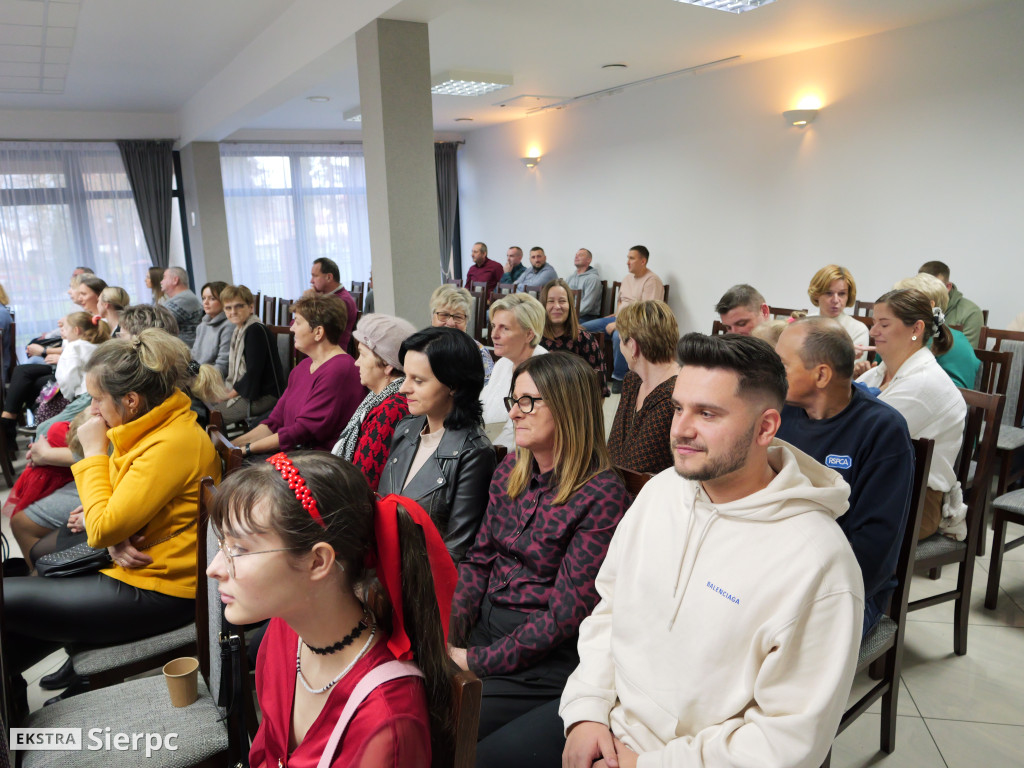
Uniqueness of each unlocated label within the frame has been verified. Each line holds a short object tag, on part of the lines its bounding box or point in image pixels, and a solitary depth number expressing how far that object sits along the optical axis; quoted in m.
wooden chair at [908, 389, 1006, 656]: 2.14
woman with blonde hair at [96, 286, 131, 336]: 4.59
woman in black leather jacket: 1.86
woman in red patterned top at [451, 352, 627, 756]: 1.47
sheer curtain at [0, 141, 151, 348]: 8.25
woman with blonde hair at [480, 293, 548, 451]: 3.09
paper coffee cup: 1.40
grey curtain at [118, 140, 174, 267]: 8.64
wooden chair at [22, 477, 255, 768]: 1.33
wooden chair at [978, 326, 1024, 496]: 3.12
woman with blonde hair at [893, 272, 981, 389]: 3.04
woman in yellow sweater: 1.70
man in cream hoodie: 1.07
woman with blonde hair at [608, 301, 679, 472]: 2.23
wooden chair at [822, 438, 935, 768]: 1.69
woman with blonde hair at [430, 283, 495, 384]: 3.54
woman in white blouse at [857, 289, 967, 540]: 2.19
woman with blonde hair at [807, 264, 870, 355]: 3.91
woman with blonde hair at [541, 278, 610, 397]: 3.91
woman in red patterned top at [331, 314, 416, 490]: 2.23
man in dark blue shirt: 1.62
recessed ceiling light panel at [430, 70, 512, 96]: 6.28
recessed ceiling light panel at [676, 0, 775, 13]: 4.25
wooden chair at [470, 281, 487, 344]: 6.53
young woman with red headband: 0.97
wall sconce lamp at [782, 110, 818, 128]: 5.84
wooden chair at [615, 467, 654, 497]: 1.57
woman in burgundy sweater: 2.83
